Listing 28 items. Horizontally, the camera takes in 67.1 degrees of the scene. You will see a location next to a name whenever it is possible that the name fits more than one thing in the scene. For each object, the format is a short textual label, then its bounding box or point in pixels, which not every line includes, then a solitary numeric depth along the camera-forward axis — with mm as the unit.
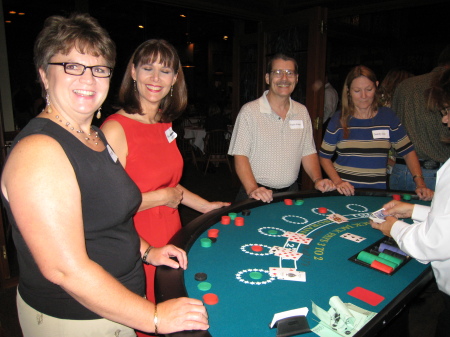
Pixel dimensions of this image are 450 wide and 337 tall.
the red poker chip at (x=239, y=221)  1824
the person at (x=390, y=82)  3502
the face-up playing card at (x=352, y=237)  1679
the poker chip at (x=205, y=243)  1567
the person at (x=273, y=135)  2494
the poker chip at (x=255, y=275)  1286
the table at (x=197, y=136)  7512
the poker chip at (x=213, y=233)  1679
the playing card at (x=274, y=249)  1516
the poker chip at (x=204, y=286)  1204
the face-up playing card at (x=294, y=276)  1286
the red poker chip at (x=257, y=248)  1519
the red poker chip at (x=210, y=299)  1122
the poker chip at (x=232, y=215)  1902
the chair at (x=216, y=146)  6650
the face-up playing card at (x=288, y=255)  1458
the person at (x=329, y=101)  5715
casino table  1080
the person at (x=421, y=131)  2826
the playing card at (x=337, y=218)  1921
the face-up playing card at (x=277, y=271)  1316
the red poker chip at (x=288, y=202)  2176
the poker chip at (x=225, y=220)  1851
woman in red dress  1647
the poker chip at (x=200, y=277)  1260
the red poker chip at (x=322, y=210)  2027
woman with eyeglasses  804
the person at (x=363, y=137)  2623
